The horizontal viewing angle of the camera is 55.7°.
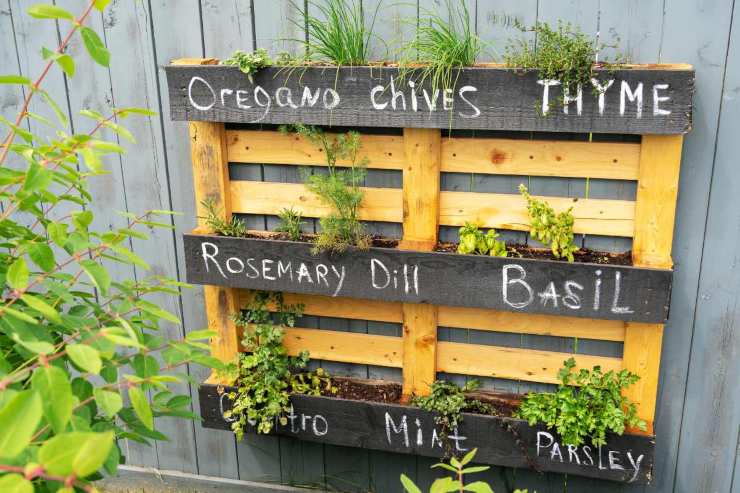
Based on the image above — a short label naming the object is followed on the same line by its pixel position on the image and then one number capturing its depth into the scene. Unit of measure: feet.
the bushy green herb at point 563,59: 7.18
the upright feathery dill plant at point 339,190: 8.34
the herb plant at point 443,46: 7.55
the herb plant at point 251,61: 7.99
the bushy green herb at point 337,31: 7.95
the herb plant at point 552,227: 7.91
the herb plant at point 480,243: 8.14
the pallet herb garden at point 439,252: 7.62
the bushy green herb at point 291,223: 8.82
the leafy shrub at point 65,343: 2.72
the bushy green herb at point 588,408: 8.08
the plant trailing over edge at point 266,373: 9.10
